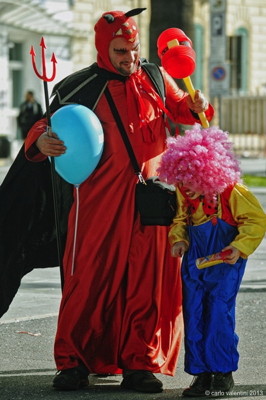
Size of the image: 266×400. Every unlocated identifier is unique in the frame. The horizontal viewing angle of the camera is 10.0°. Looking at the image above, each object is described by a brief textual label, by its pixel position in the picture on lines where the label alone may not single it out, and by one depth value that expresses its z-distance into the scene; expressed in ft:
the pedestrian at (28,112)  96.45
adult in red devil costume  24.39
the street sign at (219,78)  79.53
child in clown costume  22.95
